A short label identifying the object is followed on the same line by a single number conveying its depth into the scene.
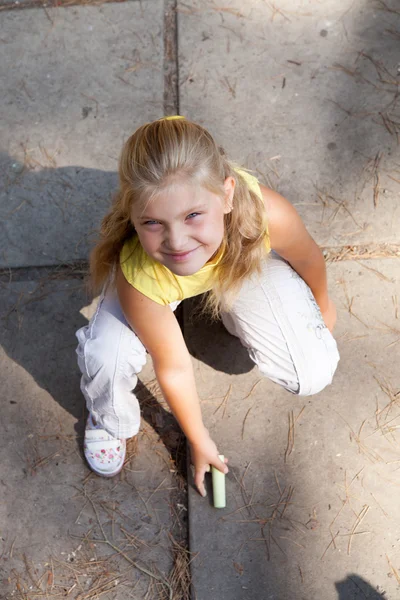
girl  1.45
